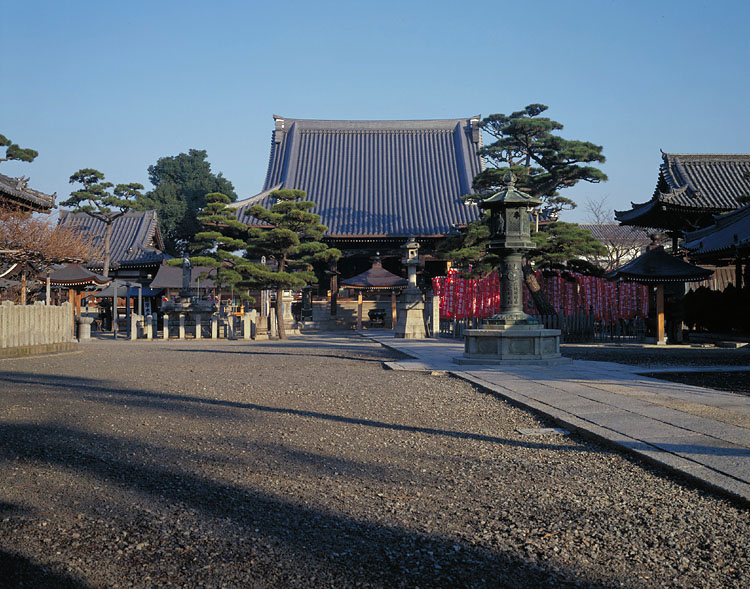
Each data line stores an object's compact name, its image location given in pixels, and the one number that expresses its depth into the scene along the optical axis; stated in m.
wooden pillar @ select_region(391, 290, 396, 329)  27.14
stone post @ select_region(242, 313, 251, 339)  23.25
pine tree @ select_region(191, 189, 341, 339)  20.89
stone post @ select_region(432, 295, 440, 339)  22.78
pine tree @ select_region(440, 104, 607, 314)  18.25
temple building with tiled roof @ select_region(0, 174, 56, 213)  17.50
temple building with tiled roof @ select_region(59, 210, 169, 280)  32.88
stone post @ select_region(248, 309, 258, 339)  22.96
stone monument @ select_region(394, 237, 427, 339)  21.52
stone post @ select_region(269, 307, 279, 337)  23.34
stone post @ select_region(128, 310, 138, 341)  22.66
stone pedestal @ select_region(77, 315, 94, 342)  21.73
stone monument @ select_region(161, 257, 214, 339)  23.28
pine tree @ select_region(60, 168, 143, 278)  32.34
